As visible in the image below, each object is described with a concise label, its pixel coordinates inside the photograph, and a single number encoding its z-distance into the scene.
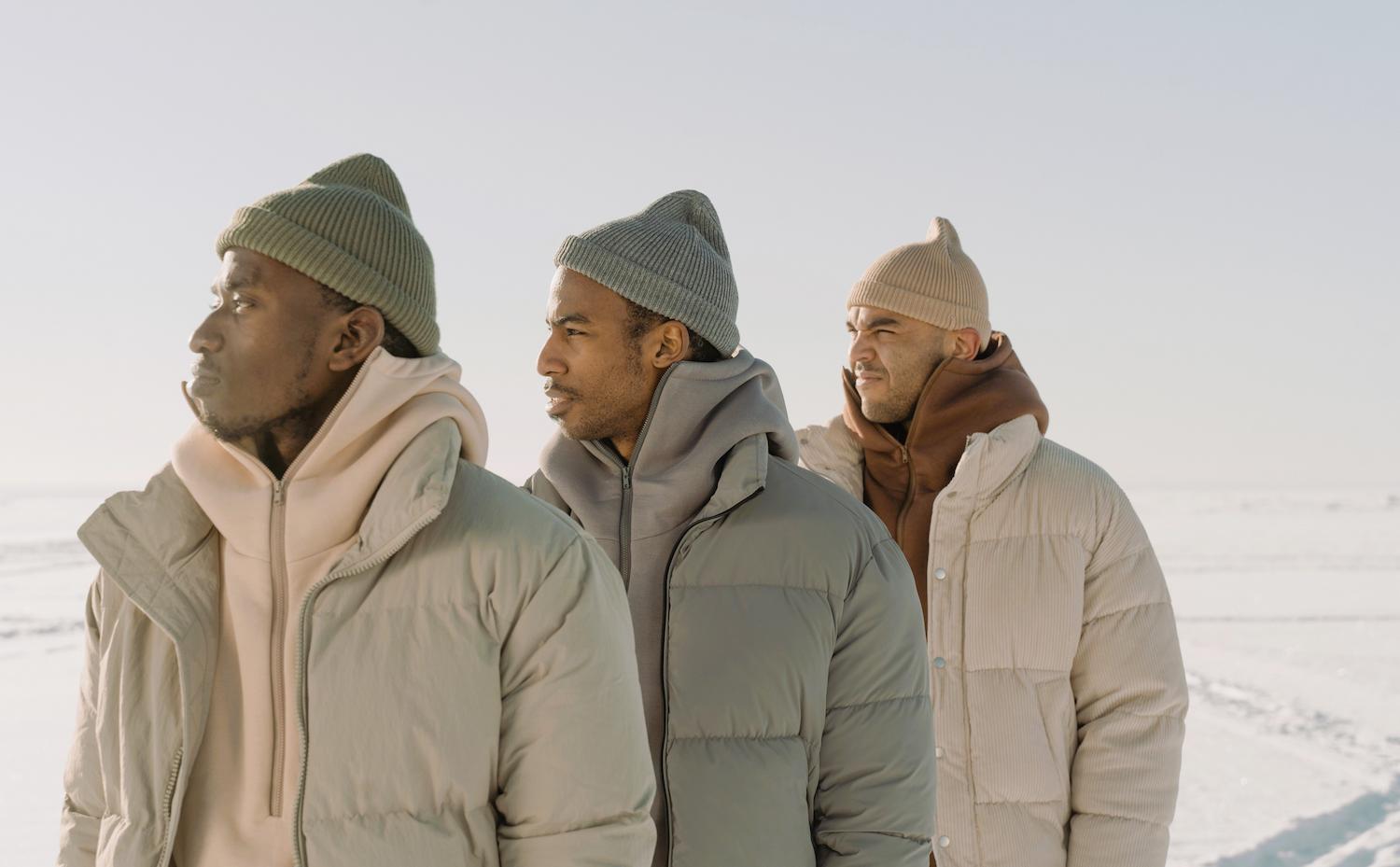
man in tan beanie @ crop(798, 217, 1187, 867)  3.10
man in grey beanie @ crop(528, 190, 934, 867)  2.25
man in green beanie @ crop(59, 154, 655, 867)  1.67
